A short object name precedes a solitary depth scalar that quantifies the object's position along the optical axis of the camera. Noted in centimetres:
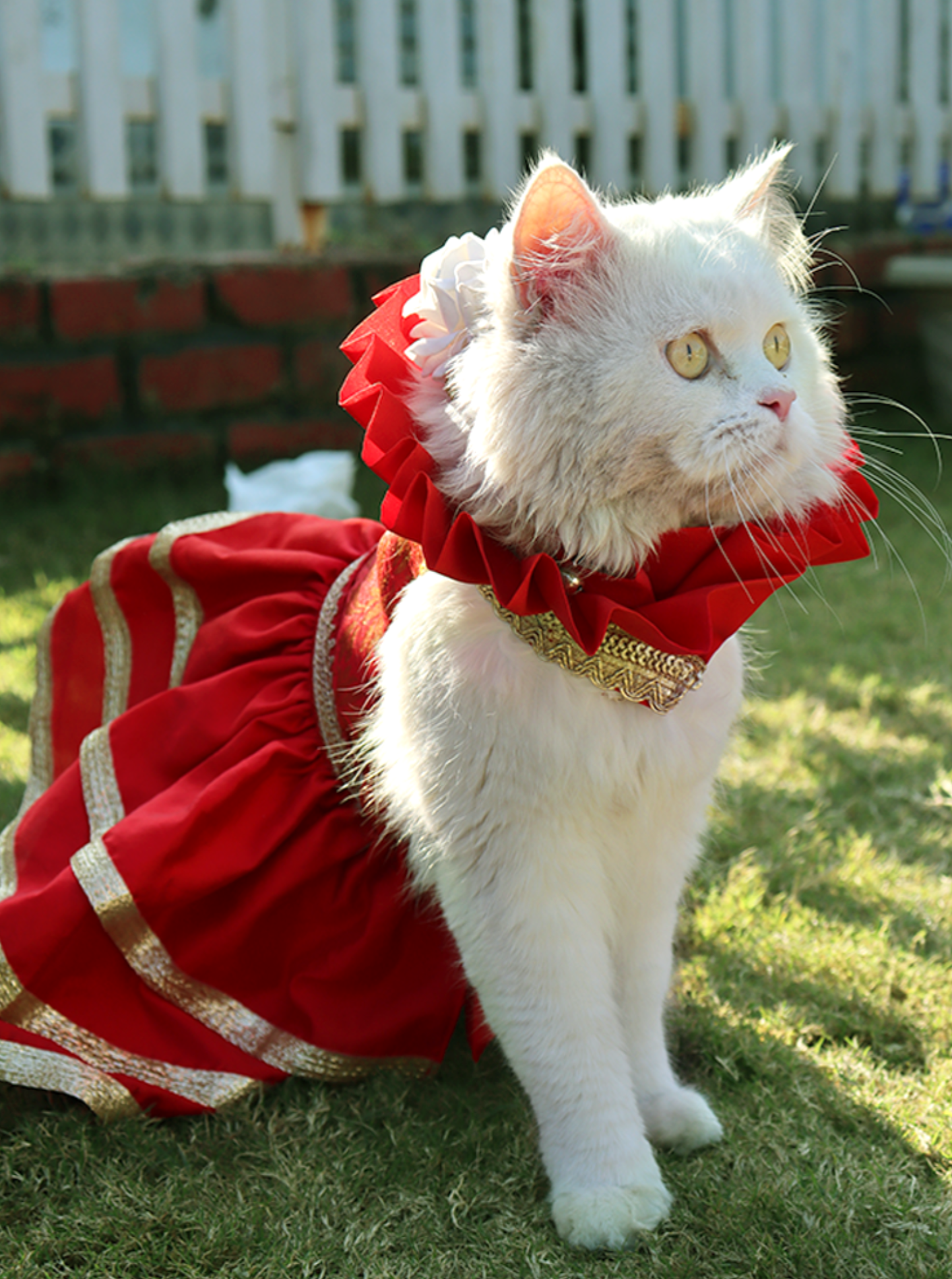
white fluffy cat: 93
